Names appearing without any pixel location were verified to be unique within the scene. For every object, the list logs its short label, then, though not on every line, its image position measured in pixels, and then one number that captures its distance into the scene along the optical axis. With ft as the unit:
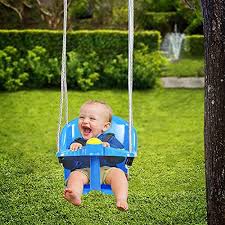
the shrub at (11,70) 35.40
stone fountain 53.52
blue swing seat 12.23
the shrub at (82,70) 35.86
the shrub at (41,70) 36.24
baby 12.11
